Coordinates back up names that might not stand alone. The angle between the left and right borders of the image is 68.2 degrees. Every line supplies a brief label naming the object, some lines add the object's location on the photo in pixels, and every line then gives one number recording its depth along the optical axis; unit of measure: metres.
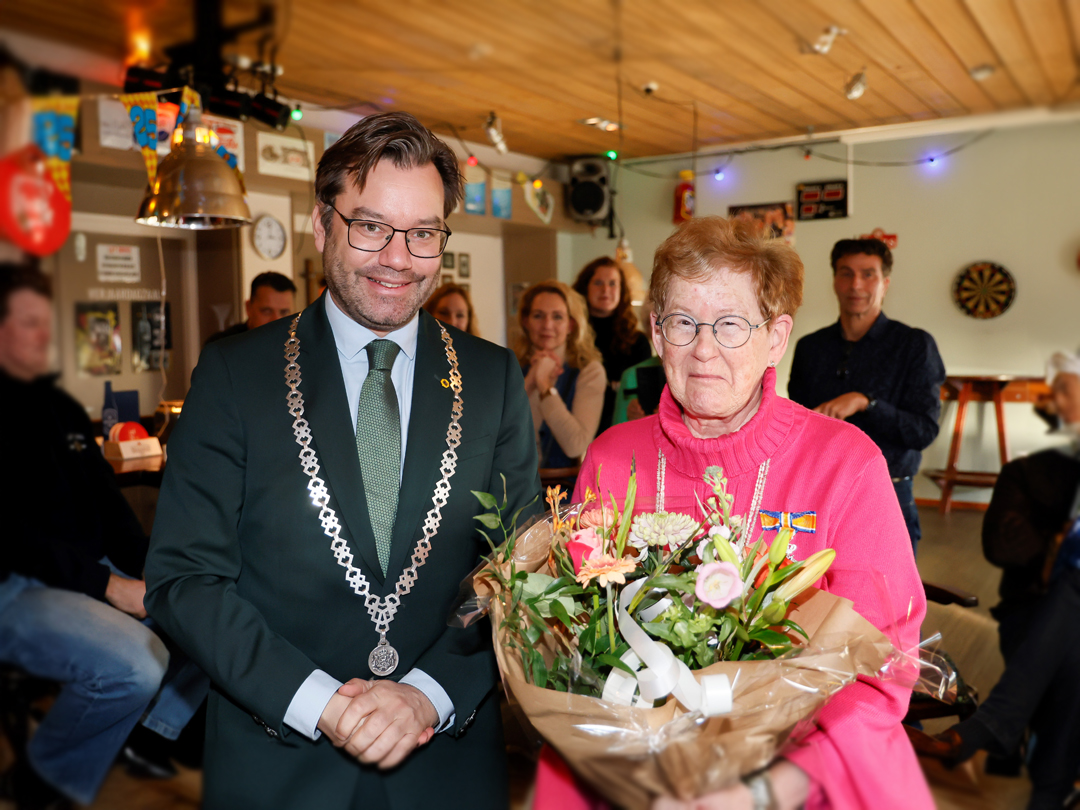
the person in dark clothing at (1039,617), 1.00
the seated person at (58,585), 1.00
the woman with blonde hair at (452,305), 3.88
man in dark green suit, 1.04
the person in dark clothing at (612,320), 3.83
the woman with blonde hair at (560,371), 3.16
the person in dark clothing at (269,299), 3.18
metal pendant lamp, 1.48
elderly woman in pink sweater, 1.00
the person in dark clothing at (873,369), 2.57
